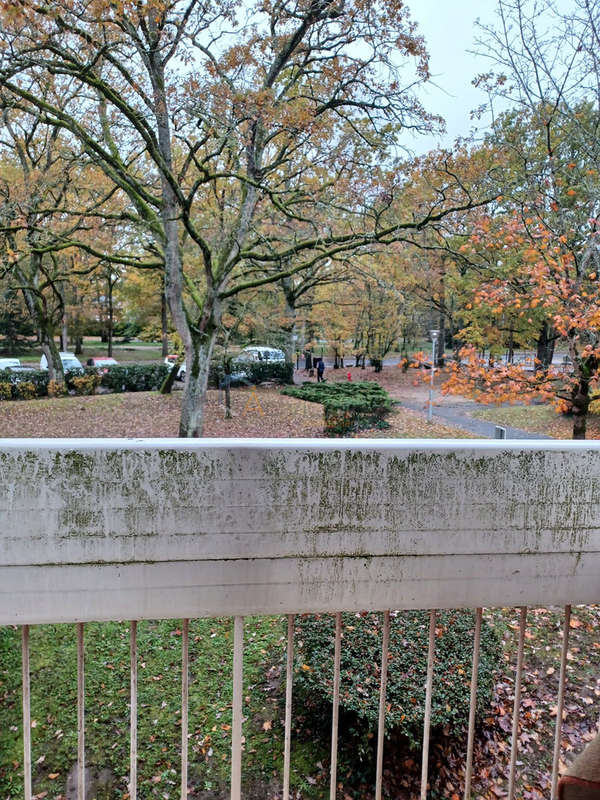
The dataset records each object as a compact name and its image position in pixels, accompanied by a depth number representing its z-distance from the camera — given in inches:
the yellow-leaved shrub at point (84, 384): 582.6
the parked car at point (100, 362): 788.3
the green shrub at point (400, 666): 99.1
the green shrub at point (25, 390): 546.0
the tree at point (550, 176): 190.4
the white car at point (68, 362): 691.4
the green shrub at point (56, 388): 560.1
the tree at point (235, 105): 261.7
